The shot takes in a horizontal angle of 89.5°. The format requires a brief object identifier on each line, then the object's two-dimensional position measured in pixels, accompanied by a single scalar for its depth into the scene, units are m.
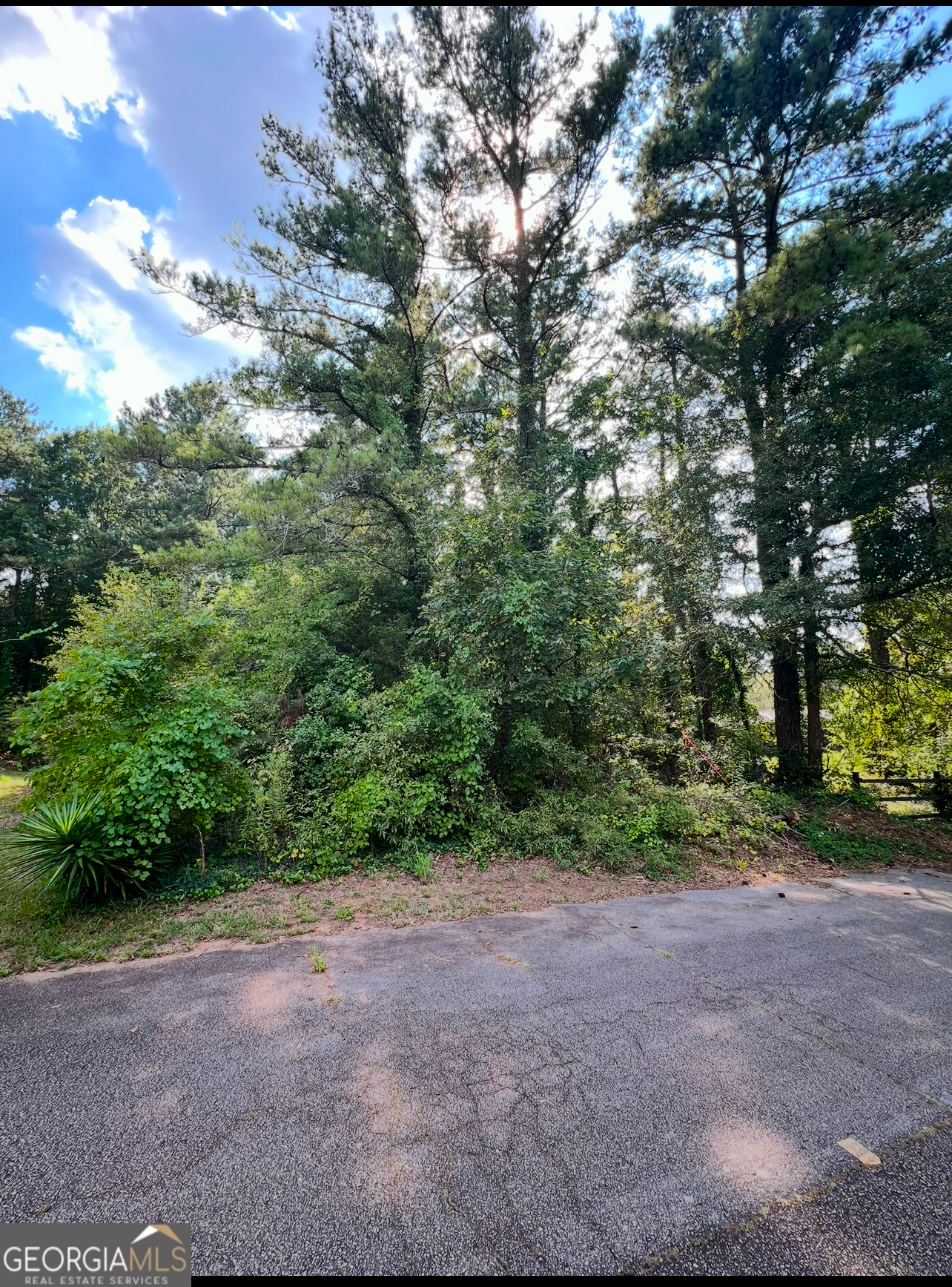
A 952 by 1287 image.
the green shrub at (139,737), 3.78
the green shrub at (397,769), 5.03
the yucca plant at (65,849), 3.57
